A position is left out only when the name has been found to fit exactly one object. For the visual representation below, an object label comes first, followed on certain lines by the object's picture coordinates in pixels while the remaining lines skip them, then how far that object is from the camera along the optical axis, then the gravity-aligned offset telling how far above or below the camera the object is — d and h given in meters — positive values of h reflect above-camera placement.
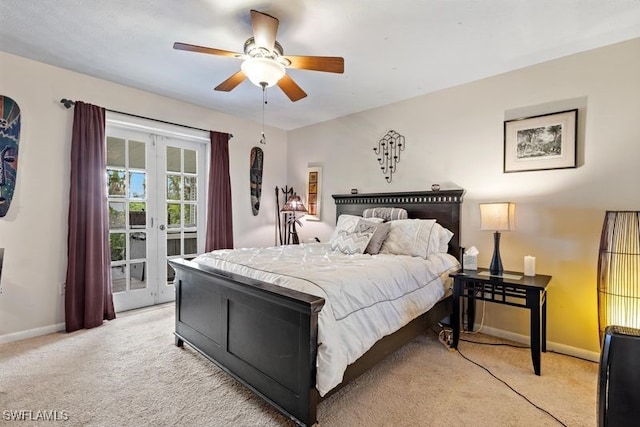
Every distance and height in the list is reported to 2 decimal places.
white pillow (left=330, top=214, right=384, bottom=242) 3.37 -0.15
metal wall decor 3.79 +0.77
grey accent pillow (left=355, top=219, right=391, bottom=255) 3.09 -0.22
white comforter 1.66 -0.53
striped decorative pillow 3.53 -0.03
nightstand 2.28 -0.65
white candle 2.67 -0.47
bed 1.60 -0.83
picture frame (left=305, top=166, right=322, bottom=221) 4.75 +0.27
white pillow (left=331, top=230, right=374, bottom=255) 3.02 -0.32
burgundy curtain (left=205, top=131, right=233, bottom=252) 4.14 +0.14
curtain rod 3.05 +1.07
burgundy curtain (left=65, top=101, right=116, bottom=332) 3.03 -0.18
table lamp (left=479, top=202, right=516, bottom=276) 2.64 -0.07
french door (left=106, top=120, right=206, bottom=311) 3.54 +0.01
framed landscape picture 2.64 +0.65
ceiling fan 2.03 +1.08
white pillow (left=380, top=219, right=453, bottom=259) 2.96 -0.27
